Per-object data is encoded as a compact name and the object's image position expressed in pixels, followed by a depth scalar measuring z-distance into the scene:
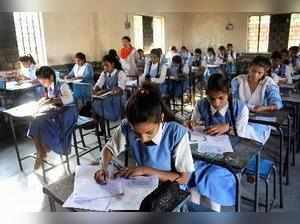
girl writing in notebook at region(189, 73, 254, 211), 1.66
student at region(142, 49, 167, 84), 5.09
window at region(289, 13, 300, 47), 8.58
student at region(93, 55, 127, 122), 3.65
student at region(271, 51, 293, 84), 4.30
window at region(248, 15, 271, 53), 9.56
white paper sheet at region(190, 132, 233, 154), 1.64
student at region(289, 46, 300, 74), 5.45
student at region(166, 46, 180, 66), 8.82
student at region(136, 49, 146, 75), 6.51
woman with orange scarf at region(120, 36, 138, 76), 6.24
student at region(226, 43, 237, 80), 8.15
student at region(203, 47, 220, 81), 6.91
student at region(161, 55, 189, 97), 5.02
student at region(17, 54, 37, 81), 4.98
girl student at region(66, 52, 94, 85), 5.24
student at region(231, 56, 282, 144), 2.53
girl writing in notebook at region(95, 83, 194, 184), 1.30
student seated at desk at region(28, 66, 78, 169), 2.72
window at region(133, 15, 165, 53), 8.26
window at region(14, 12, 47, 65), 5.46
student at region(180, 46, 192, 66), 8.09
